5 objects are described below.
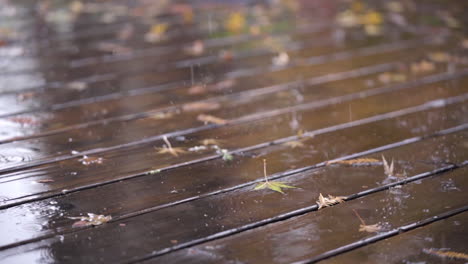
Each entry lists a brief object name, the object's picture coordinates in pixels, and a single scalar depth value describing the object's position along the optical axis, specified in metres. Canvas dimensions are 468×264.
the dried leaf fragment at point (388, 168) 1.59
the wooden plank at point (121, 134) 1.78
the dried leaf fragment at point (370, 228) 1.30
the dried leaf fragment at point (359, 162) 1.66
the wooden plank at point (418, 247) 1.19
